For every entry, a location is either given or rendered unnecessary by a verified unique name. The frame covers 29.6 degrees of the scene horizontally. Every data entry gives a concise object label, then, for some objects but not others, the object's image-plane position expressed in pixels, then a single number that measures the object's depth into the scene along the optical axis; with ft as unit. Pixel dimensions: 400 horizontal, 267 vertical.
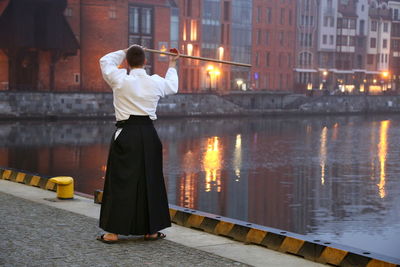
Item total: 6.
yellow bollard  41.60
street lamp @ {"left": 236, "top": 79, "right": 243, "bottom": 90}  314.98
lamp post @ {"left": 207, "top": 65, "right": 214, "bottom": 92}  297.16
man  30.01
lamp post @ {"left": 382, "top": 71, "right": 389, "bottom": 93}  387.75
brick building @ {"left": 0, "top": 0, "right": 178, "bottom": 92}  221.25
